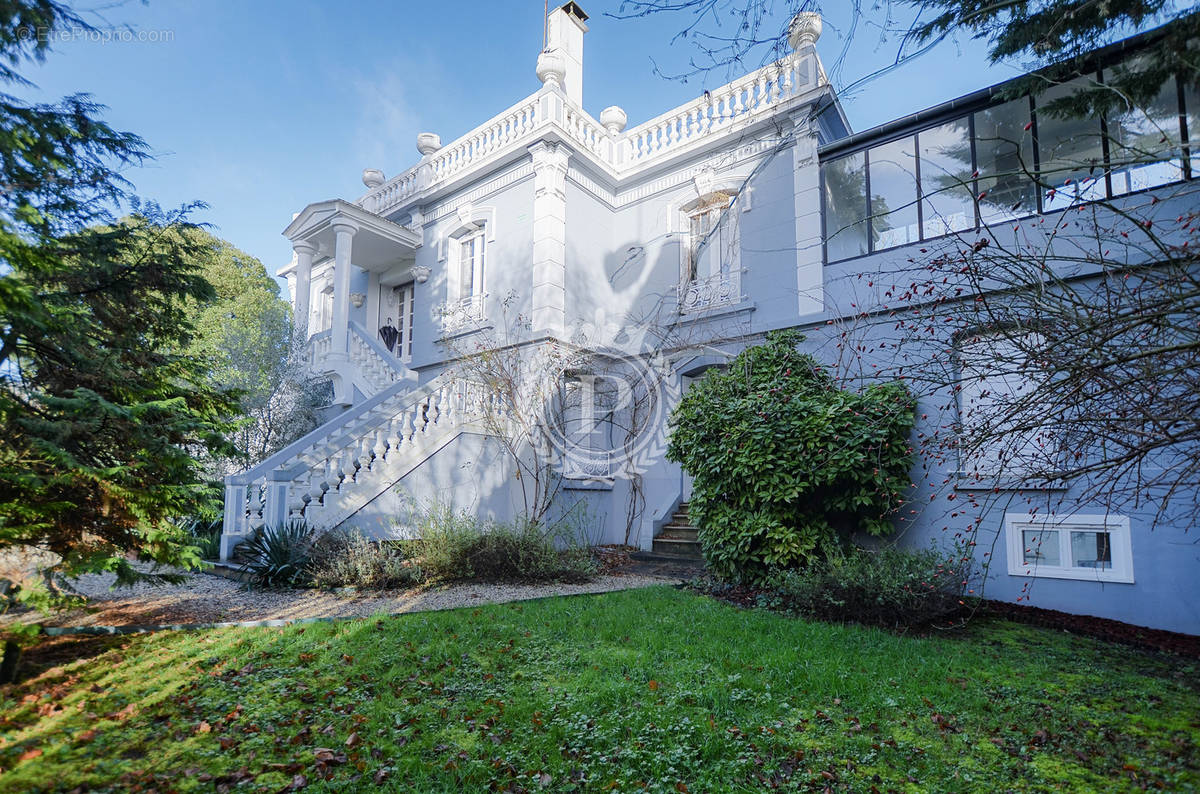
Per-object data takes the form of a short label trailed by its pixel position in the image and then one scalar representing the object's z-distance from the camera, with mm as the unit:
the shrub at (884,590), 5359
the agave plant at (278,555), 6738
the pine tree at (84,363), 3414
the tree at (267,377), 12648
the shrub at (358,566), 6664
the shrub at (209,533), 8945
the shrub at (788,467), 6453
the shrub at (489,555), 7184
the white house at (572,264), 8180
